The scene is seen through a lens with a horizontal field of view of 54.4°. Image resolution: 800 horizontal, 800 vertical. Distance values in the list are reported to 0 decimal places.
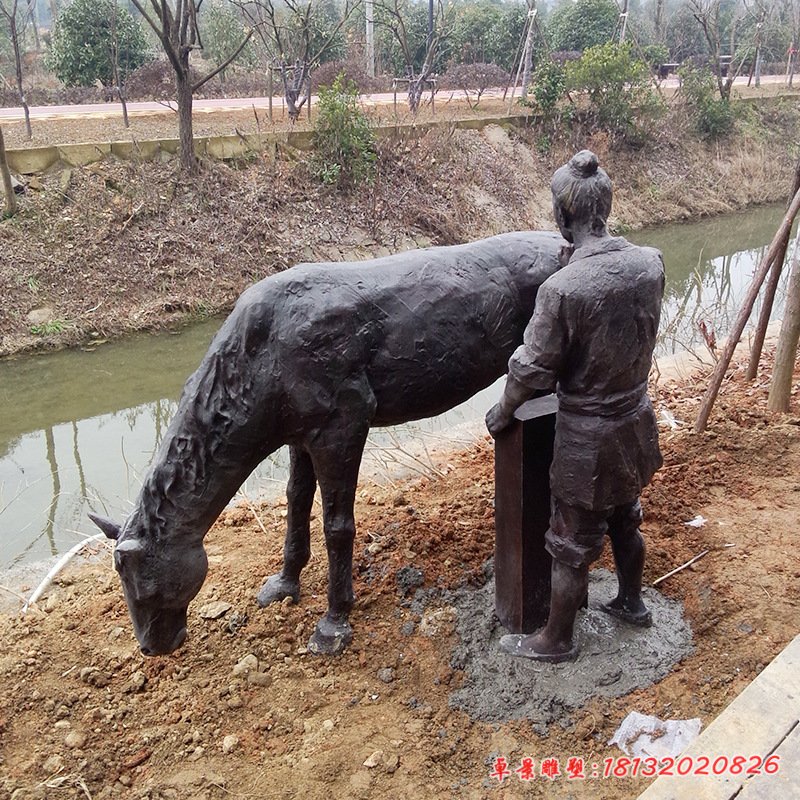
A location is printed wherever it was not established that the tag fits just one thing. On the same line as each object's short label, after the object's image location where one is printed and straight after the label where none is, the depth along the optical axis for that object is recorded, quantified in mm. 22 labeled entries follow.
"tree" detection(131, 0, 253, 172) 13516
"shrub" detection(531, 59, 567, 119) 19266
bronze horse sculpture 3412
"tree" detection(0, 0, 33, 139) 15116
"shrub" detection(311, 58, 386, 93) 22797
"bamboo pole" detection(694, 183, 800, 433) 5738
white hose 4848
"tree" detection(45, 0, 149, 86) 21094
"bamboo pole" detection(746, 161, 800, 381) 6342
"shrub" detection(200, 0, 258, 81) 25391
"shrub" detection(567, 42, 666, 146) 19062
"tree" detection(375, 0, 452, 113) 19641
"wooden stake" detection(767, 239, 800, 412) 6051
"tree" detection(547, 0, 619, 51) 29906
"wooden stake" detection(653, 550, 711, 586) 4336
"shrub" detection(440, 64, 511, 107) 25172
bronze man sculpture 3059
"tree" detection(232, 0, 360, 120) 17734
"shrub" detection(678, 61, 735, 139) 21484
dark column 3555
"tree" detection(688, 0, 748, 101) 23078
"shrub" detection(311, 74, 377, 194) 15148
